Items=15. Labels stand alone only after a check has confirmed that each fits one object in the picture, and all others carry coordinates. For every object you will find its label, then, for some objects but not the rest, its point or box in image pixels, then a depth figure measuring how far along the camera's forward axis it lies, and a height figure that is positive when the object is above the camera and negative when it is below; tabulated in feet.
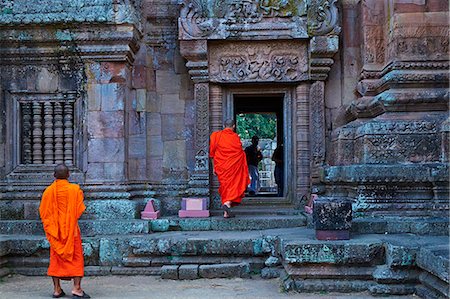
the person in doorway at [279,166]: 37.93 -0.51
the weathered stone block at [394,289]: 18.53 -4.32
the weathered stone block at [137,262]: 23.17 -4.22
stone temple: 23.18 +1.99
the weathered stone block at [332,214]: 20.22 -2.00
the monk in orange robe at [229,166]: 26.16 -0.36
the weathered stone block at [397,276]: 18.58 -3.88
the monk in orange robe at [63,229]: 18.85 -2.35
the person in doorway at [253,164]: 42.52 -0.40
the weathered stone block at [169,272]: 22.09 -4.43
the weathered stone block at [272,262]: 21.89 -4.01
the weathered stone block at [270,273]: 21.77 -4.43
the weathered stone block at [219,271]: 22.00 -4.37
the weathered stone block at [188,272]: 21.98 -4.41
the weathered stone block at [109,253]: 23.44 -3.90
